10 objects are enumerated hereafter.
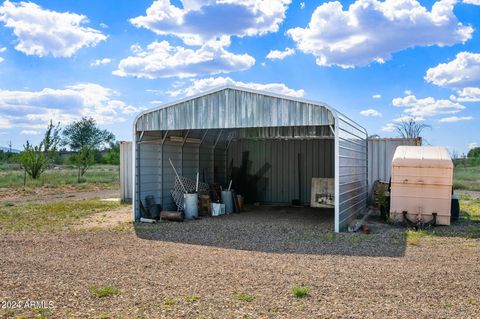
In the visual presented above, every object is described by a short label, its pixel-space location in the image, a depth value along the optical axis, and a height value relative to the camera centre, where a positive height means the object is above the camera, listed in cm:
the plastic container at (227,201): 1373 -123
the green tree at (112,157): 4403 +43
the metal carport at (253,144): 1035 +55
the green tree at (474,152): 4711 +92
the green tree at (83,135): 5950 +372
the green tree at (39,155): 2547 +38
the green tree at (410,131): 2712 +181
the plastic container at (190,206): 1219 -123
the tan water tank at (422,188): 1044 -64
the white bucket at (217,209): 1290 -139
